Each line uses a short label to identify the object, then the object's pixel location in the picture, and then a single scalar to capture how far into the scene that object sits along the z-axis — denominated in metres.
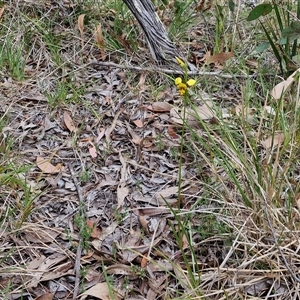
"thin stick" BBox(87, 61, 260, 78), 2.53
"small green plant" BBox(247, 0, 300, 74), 2.12
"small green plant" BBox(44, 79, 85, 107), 2.42
